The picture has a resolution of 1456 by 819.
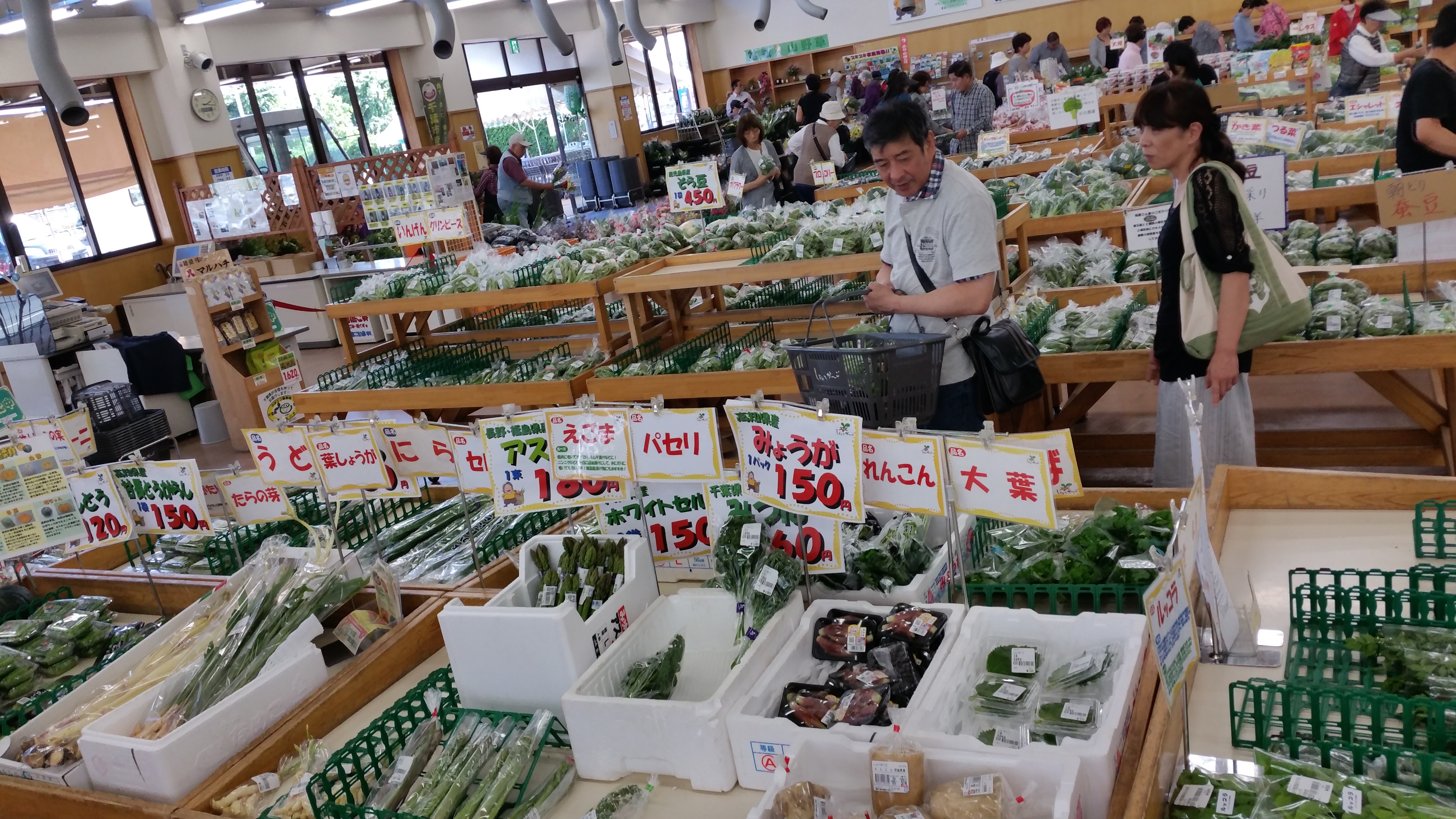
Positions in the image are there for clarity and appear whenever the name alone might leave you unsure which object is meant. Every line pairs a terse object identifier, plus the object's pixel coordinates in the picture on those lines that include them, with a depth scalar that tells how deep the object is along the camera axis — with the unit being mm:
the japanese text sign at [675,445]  2176
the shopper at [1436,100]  3908
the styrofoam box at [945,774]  1459
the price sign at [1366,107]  6305
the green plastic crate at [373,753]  1873
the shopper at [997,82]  11508
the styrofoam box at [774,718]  1712
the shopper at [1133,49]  10242
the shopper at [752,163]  7594
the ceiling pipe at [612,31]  7297
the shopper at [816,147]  8219
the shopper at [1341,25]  9289
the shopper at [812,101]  10031
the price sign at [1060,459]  1761
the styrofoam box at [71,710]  2141
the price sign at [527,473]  2330
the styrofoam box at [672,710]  1776
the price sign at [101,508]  2805
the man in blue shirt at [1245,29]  10812
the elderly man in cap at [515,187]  10578
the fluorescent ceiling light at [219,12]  10297
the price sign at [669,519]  2436
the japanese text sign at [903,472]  1893
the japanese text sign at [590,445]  2242
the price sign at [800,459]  1917
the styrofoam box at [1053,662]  1501
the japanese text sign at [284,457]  2662
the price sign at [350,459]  2557
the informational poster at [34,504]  2900
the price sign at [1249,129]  5129
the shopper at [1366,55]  7180
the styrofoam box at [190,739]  2021
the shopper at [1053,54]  12008
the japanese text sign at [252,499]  2779
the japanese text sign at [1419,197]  3410
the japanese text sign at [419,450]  2574
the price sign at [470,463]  2484
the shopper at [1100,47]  12789
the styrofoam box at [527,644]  2010
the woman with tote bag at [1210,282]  2777
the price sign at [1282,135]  5062
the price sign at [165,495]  2711
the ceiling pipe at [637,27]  7250
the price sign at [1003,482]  1782
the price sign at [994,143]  7109
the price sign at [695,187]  5363
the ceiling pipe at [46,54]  3889
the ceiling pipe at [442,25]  5465
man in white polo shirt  2715
